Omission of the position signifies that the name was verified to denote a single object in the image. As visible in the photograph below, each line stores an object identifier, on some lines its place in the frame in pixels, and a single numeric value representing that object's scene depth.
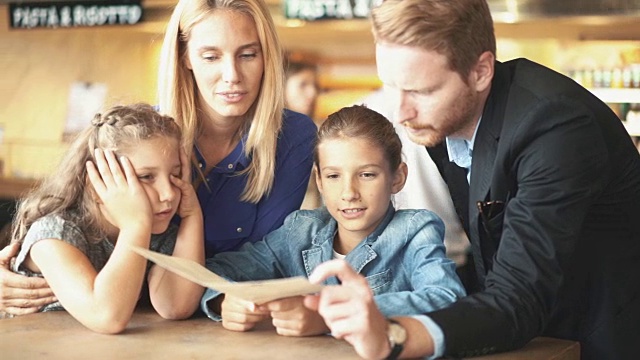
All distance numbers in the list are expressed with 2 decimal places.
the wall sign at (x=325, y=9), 6.62
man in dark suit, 1.71
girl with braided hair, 1.97
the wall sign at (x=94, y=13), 7.47
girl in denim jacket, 1.95
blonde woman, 2.35
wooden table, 1.78
